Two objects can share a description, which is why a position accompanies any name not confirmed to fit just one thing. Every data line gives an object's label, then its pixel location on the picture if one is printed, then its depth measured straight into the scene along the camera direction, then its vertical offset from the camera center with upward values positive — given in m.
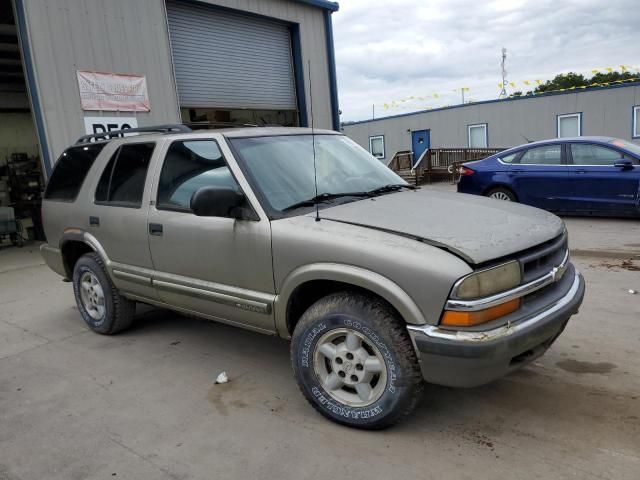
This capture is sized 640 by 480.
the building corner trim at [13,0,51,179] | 7.71 +1.49
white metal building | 20.03 +0.79
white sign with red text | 8.53 +1.42
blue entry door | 25.94 +0.24
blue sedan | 8.66 -0.75
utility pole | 58.35 +8.04
